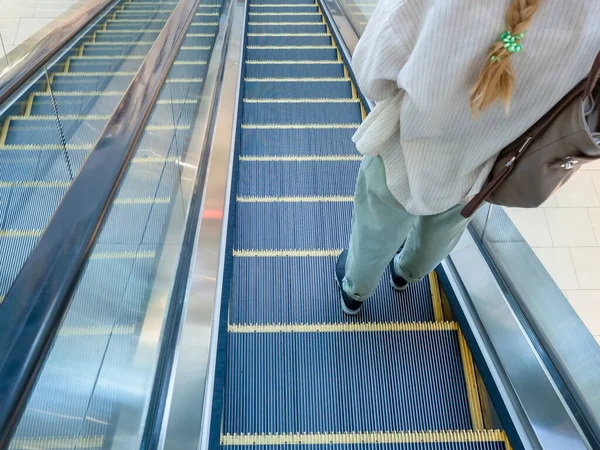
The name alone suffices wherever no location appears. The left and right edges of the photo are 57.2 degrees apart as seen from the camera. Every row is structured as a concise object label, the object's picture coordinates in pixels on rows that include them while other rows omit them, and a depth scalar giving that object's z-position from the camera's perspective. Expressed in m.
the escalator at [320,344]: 2.19
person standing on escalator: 1.15
